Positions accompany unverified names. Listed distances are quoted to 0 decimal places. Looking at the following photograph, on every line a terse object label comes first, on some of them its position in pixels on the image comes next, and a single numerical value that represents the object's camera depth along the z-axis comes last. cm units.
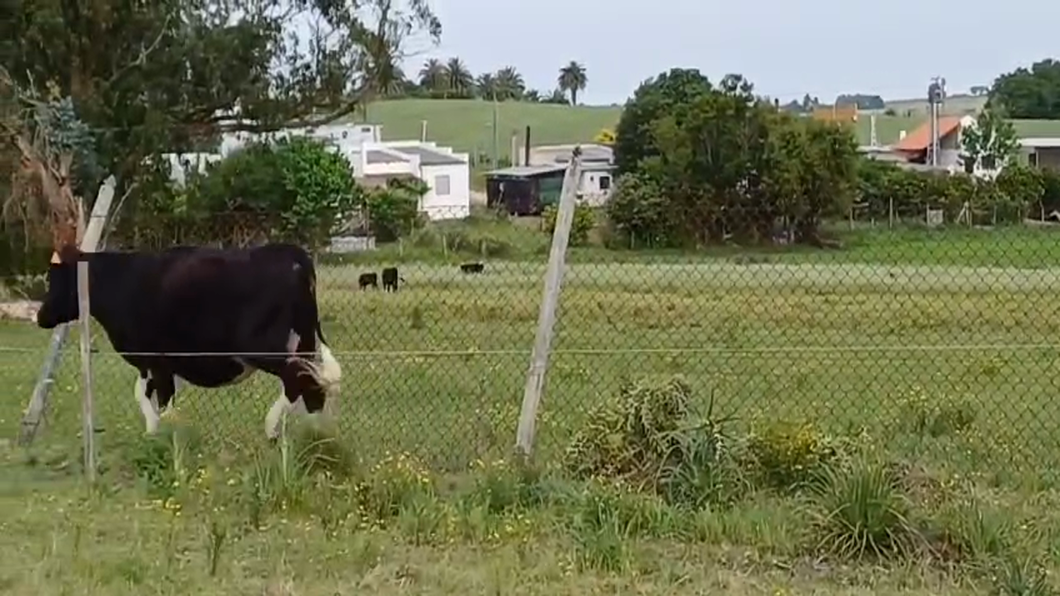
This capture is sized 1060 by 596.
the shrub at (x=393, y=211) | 3716
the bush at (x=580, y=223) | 1806
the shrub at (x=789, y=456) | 702
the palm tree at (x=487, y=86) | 15014
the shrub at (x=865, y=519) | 612
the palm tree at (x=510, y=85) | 15675
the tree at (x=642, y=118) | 6631
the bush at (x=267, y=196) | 2075
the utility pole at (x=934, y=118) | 7717
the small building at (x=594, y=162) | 6156
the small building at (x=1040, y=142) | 7625
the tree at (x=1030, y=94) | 11712
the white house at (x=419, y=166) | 7125
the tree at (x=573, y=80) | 15738
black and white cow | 969
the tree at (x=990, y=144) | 6906
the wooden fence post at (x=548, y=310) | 734
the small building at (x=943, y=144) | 7915
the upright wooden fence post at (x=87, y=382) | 763
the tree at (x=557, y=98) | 16212
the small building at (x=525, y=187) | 6556
